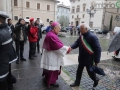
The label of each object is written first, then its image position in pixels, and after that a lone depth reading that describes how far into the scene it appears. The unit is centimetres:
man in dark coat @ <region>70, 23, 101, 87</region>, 319
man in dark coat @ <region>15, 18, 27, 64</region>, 518
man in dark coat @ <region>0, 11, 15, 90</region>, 233
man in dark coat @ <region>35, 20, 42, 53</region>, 726
